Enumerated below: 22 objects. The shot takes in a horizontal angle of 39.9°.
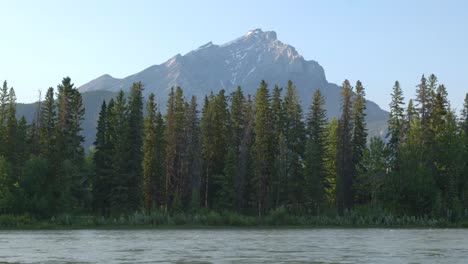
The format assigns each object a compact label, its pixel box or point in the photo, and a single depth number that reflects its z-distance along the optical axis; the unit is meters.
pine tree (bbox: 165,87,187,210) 107.38
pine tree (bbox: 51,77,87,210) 82.75
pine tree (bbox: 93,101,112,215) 93.50
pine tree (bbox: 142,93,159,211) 98.44
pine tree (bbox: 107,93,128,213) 91.31
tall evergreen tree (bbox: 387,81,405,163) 107.19
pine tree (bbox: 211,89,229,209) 106.19
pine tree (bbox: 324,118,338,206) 105.71
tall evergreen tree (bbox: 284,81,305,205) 99.81
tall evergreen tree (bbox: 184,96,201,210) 106.38
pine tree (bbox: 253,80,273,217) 99.56
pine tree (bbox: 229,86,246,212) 99.06
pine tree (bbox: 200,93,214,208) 107.88
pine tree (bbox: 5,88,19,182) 101.25
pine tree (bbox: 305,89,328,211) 97.00
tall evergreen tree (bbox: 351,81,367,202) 107.94
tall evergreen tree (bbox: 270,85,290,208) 98.94
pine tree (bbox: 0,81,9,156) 104.44
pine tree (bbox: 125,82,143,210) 91.67
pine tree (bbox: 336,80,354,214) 104.94
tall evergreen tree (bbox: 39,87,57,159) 99.82
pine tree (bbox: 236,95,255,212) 101.56
